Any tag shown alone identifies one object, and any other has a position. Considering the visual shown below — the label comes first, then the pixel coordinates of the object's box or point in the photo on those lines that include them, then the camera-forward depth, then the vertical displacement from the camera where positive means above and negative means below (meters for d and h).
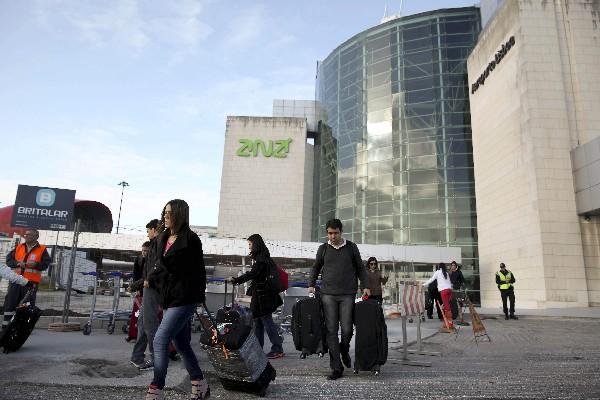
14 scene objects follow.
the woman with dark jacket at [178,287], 3.24 -0.10
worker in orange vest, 6.37 +0.17
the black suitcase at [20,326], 5.23 -0.72
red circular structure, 43.78 +6.01
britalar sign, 9.90 +1.43
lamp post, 64.88 +13.55
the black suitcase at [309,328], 4.80 -0.58
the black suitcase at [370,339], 4.43 -0.62
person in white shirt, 9.95 -0.16
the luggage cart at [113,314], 7.75 -0.82
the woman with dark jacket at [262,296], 5.61 -0.26
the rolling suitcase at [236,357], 3.52 -0.68
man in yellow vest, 13.42 +0.01
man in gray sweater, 4.55 -0.07
